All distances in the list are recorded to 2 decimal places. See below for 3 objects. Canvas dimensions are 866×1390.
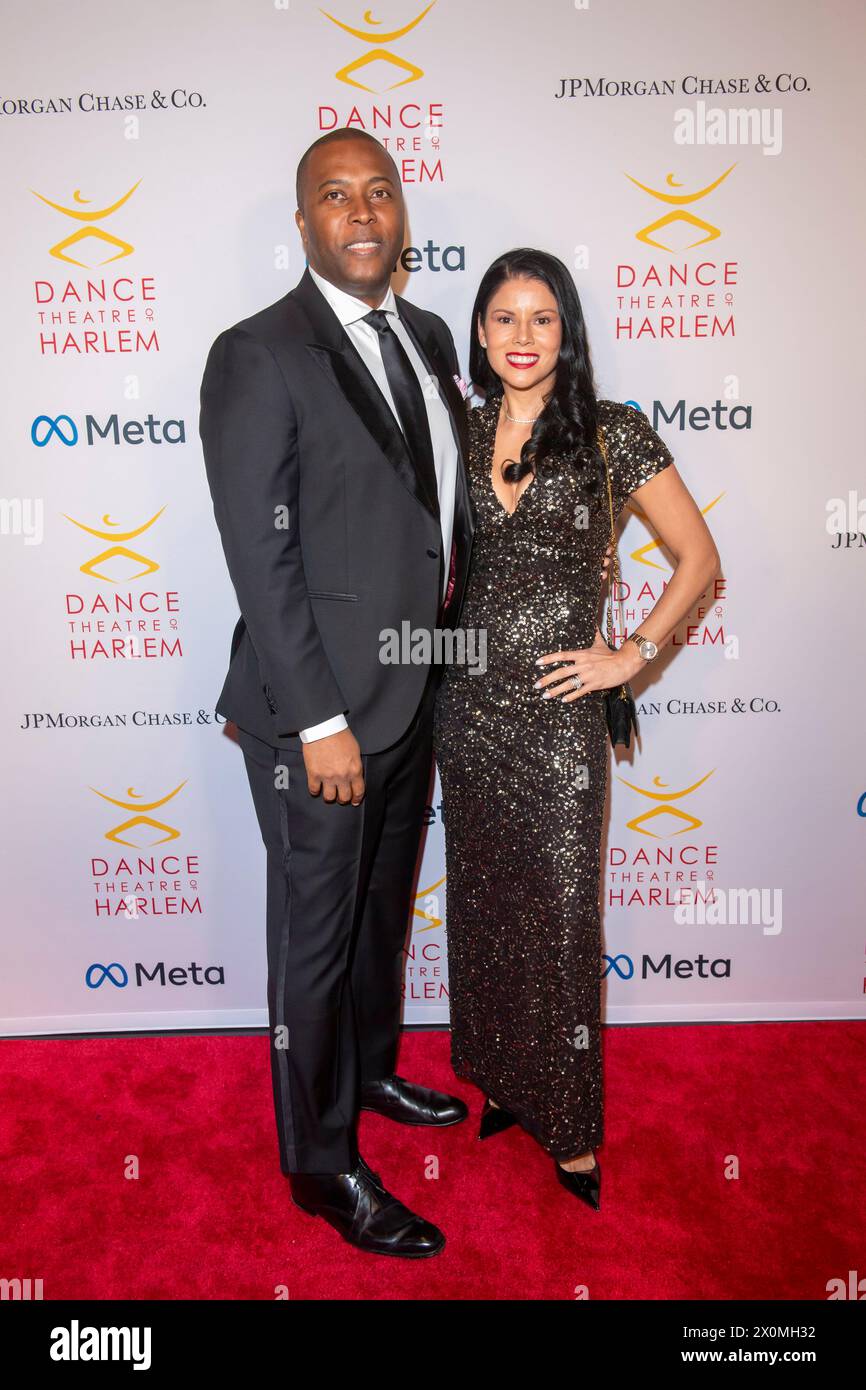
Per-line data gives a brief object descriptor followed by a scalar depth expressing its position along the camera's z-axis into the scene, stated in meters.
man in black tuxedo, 1.77
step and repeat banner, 2.27
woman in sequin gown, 2.00
